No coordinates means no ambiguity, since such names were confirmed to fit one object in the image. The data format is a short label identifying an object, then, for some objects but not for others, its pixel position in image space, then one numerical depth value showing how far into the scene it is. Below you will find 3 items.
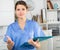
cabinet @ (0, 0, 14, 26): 3.39
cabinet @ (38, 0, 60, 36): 4.11
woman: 1.91
